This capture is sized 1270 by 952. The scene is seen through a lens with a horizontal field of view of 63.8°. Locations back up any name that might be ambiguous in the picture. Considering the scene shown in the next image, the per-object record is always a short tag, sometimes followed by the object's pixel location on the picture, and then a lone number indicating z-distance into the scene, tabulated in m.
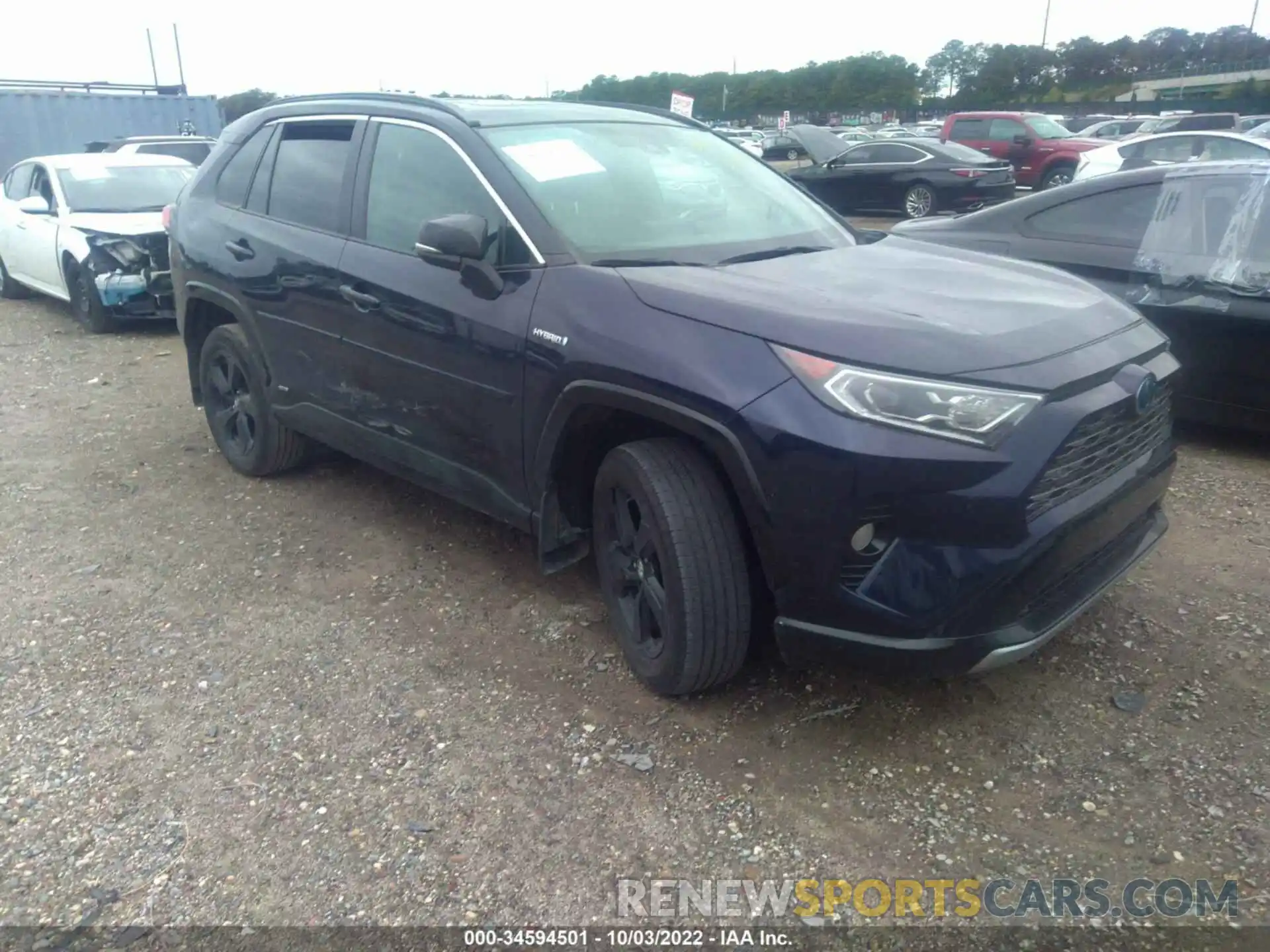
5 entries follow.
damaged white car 8.89
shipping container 19.64
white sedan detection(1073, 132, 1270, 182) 11.98
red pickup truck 19.64
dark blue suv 2.57
